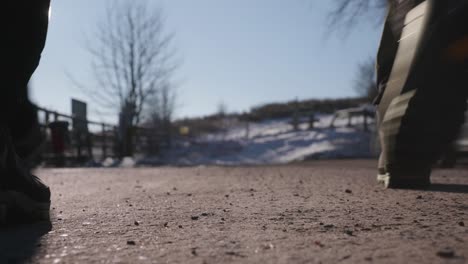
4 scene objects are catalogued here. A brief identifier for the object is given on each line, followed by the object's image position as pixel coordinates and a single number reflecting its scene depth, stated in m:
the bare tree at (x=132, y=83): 18.78
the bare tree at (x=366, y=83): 25.66
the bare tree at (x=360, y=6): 6.44
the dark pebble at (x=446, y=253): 0.97
